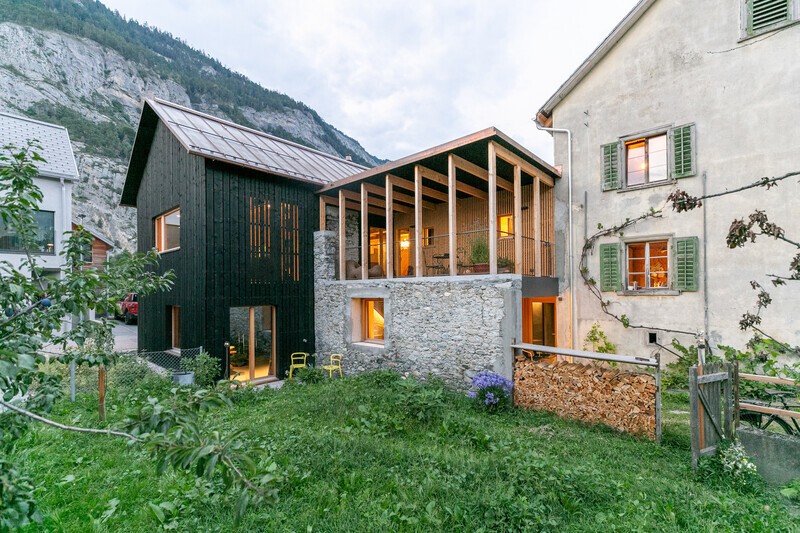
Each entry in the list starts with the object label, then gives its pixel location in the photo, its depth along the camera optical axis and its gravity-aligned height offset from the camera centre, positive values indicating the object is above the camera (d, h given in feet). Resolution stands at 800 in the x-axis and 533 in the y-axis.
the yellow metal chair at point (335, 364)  32.22 -8.62
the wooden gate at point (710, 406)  14.14 -5.57
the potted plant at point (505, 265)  28.43 +0.43
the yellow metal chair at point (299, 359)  34.12 -8.36
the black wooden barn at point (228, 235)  29.76 +3.41
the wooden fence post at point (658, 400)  17.76 -6.58
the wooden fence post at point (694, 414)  13.89 -5.60
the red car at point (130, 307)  63.57 -6.22
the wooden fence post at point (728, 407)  15.01 -5.84
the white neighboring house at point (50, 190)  41.98 +10.13
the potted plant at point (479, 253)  29.40 +1.44
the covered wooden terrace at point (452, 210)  27.76 +6.37
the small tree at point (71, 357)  4.38 -1.62
